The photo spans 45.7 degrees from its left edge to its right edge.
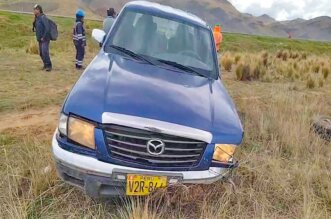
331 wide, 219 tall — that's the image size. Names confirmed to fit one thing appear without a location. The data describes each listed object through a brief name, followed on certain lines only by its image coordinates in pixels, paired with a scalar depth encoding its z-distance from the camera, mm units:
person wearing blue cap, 11266
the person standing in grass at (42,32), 10188
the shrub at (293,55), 24264
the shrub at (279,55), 23795
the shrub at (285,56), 23022
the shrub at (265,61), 17291
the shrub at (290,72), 14880
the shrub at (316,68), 16828
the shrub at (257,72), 13289
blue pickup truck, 3070
